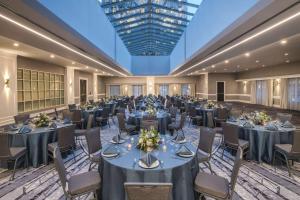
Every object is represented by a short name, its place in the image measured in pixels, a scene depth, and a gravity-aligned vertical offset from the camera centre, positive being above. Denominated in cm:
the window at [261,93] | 1192 +25
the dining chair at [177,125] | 416 -94
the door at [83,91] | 1256 +39
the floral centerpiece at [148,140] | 201 -65
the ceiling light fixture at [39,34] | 275 +154
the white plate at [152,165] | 166 -84
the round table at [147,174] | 165 -95
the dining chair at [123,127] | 410 -93
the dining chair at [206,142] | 244 -85
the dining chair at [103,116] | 569 -85
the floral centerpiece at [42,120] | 339 -62
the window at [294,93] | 954 +17
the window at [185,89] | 1751 +82
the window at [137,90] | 1749 +67
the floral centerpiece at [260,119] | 346 -57
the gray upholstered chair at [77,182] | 171 -114
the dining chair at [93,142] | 247 -87
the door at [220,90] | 1473 +54
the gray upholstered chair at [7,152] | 251 -107
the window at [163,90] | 1753 +69
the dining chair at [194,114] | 566 -75
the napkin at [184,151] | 193 -79
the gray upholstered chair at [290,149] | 259 -105
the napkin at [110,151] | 196 -80
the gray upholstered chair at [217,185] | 169 -114
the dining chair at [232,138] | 298 -92
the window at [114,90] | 1749 +67
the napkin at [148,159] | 170 -80
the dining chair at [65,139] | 287 -93
